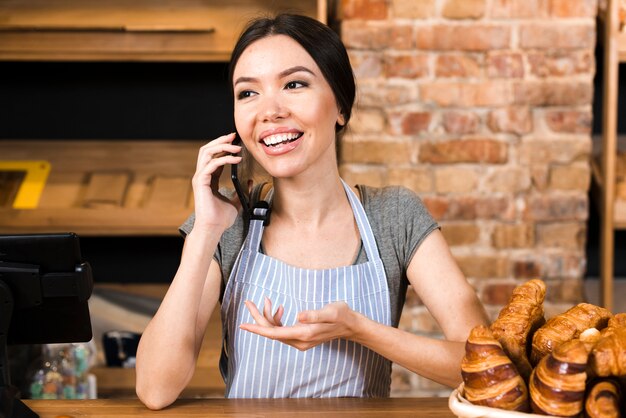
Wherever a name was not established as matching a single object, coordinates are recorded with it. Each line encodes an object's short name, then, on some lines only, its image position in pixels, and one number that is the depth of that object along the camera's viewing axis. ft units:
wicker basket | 3.36
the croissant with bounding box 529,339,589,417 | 3.33
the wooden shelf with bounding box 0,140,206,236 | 8.75
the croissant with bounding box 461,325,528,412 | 3.44
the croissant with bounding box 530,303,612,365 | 3.83
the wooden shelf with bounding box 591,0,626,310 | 8.30
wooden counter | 4.81
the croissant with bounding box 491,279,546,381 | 3.78
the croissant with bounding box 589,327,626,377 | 3.42
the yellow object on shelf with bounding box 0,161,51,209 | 9.02
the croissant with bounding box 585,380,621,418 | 3.35
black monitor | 4.32
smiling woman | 5.23
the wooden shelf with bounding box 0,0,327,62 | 8.82
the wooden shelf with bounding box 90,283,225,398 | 8.79
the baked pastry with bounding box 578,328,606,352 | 3.69
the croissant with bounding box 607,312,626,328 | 3.79
